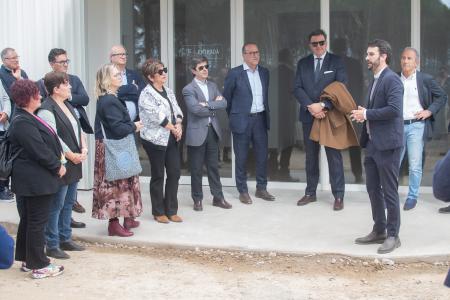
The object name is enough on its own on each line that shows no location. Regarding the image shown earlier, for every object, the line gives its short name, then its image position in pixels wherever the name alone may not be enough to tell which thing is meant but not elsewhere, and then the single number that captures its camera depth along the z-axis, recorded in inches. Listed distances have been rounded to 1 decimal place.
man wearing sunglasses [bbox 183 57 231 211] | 309.3
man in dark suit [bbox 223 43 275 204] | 328.5
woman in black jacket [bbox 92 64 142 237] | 260.8
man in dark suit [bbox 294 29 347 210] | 315.9
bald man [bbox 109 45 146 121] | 306.0
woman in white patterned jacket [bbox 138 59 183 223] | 282.7
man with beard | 242.3
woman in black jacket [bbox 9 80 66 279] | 218.5
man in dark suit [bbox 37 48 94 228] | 285.0
